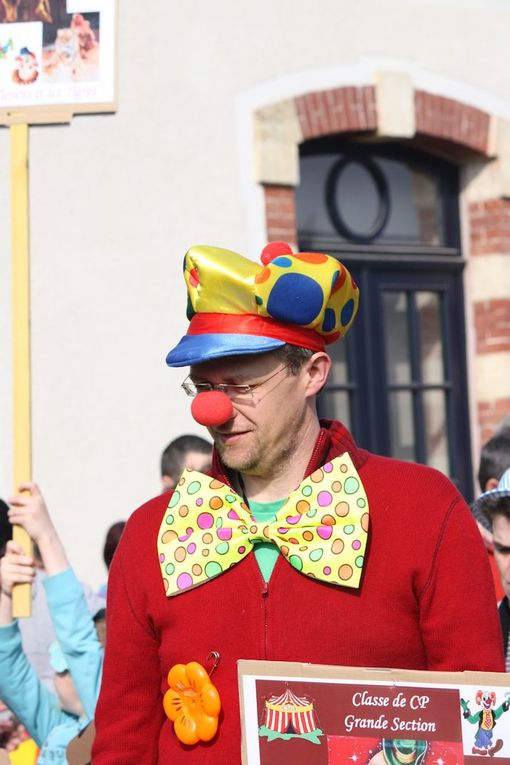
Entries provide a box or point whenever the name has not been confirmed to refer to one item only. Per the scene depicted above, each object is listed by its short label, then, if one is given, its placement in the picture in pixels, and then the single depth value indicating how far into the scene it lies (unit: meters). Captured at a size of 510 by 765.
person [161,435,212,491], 9.90
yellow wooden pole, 6.19
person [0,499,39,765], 7.12
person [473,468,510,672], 5.84
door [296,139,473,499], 14.62
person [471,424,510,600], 7.43
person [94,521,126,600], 9.16
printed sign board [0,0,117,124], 6.40
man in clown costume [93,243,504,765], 4.45
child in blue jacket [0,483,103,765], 6.23
